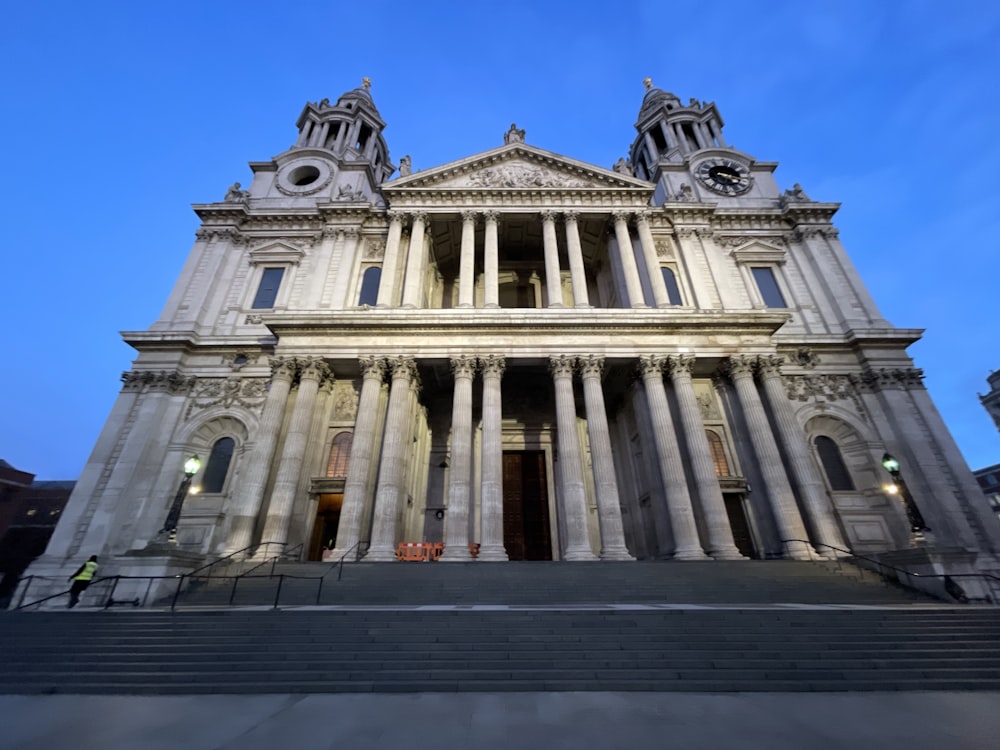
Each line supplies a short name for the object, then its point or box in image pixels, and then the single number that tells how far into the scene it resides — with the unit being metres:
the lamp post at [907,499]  15.23
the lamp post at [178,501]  14.28
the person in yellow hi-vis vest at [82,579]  12.52
